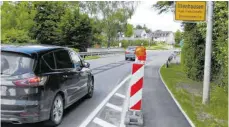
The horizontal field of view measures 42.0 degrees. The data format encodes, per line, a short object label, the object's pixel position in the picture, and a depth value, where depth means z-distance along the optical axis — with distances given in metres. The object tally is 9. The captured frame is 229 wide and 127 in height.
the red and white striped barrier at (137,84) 7.01
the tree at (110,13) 65.50
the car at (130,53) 33.56
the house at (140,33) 140.12
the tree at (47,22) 45.00
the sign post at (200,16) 9.42
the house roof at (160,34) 163.69
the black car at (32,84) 5.50
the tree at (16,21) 39.76
